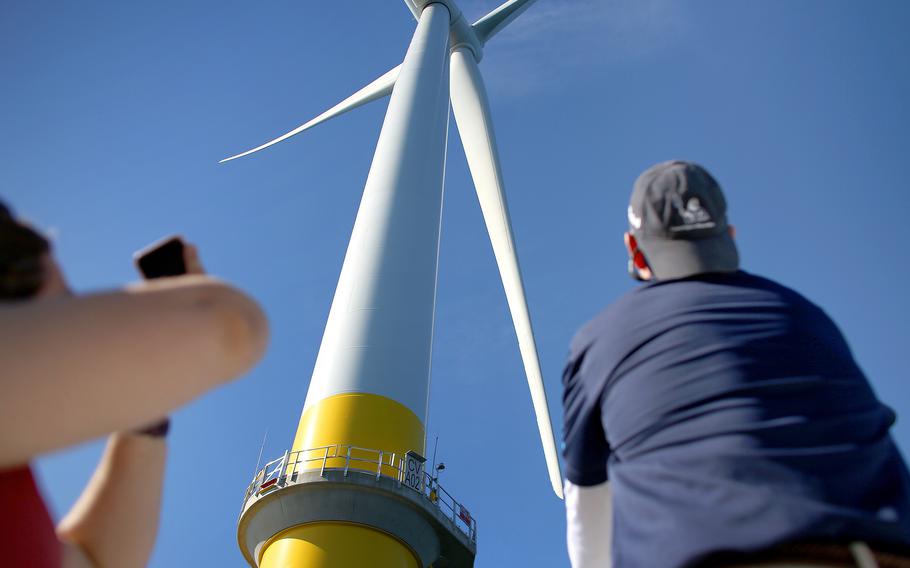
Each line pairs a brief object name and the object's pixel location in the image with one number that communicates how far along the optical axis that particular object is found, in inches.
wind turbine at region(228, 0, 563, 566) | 484.1
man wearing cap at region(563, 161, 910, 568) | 71.7
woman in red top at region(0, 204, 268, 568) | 52.0
